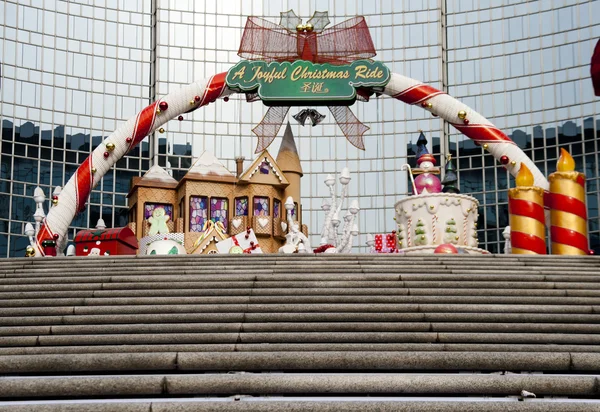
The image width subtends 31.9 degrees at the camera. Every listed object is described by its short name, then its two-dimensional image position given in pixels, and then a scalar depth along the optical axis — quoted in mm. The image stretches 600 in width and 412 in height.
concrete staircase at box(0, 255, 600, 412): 8719
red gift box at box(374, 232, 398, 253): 26203
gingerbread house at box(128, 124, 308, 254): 28125
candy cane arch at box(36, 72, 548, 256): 23578
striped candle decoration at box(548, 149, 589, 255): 18094
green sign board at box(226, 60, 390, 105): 24047
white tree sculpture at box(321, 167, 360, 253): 23594
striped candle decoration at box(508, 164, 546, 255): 18094
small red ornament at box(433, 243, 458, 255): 17953
